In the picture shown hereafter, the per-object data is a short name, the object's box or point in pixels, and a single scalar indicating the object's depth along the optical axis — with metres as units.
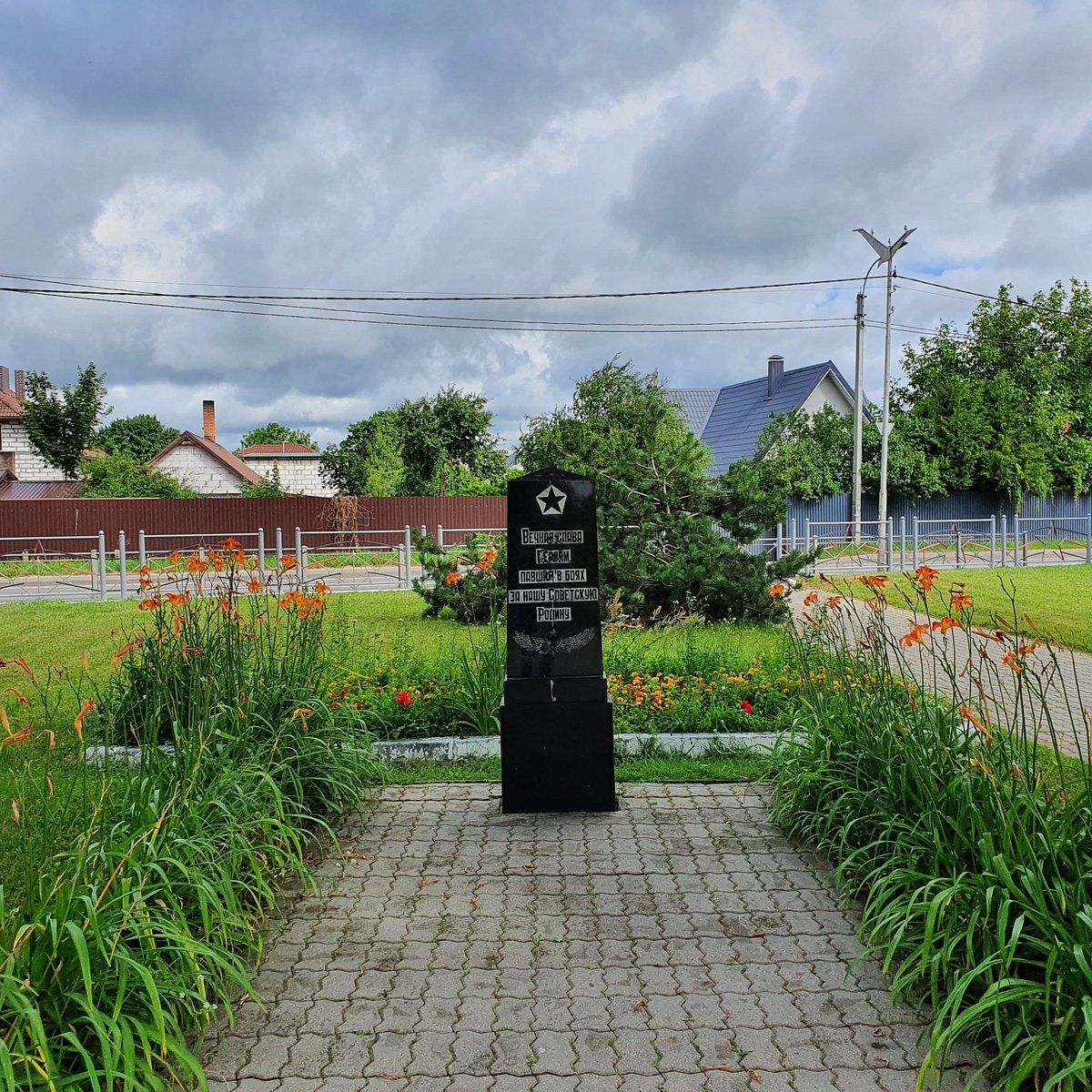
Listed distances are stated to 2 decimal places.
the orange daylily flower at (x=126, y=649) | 4.41
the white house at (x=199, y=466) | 49.47
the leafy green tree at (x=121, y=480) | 36.69
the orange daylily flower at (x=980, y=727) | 3.23
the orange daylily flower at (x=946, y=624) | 3.84
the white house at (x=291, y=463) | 72.76
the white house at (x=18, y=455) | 45.28
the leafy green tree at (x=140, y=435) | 67.25
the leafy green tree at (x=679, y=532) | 12.00
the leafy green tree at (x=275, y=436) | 87.50
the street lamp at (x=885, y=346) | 25.55
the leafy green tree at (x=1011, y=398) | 32.66
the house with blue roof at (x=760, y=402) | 37.44
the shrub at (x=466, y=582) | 12.77
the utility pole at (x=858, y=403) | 26.08
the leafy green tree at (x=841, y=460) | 30.58
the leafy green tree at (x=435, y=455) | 36.19
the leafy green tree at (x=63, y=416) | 36.47
